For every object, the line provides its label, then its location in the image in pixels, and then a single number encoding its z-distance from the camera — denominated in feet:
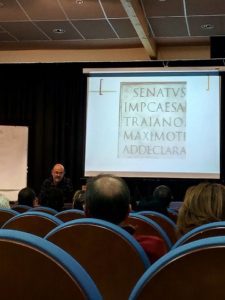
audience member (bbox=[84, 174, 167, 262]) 5.50
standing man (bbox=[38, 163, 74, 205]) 24.18
